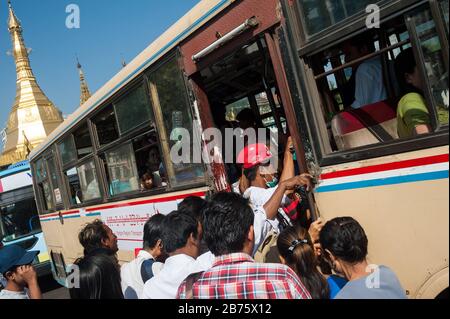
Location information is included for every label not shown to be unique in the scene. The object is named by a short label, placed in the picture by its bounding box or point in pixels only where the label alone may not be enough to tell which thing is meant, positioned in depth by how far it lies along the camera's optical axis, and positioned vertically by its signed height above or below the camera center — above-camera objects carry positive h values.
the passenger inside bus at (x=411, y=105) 2.27 +0.12
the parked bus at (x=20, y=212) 10.18 +0.21
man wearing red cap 2.80 -0.16
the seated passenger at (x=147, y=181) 4.73 +0.10
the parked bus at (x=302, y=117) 2.17 +0.38
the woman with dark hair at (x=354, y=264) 2.12 -0.63
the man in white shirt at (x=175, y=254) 2.48 -0.41
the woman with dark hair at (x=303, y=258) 2.48 -0.60
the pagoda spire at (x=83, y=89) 35.75 +9.55
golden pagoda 28.88 +7.28
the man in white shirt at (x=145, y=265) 2.93 -0.49
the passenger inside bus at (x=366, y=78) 2.67 +0.37
